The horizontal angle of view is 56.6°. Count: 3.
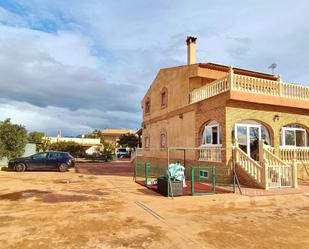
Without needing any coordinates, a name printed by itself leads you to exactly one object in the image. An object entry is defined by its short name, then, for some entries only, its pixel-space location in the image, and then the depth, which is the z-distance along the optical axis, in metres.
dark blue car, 21.02
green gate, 11.92
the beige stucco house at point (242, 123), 13.78
